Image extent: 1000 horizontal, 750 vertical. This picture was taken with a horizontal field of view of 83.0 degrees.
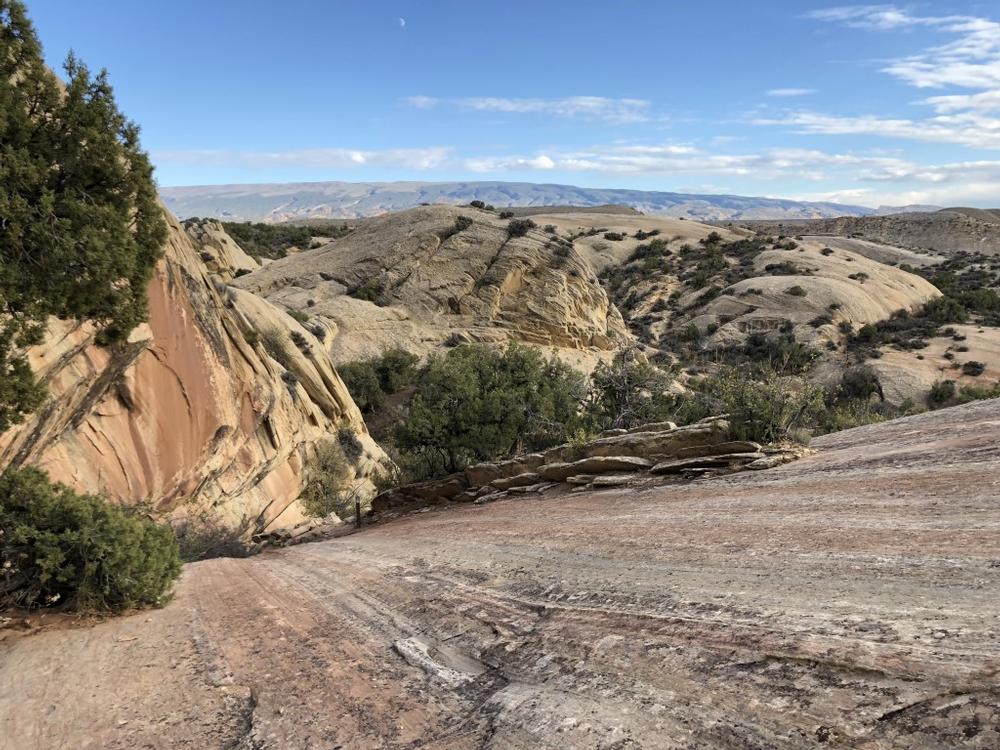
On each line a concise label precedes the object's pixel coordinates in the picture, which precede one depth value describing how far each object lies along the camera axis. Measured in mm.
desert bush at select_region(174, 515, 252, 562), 14291
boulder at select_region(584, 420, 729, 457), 10922
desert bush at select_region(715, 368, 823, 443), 10586
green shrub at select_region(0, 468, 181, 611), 6945
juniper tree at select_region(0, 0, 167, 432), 7648
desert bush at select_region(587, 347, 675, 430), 19002
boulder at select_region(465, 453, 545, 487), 14109
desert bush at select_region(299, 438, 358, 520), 20250
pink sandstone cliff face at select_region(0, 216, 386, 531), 11672
